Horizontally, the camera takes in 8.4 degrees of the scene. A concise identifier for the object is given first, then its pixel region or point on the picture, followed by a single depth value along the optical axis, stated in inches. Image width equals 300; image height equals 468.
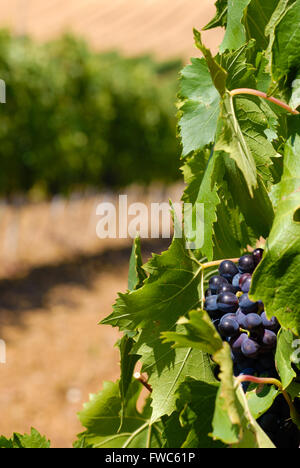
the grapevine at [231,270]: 59.6
